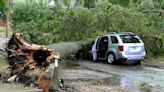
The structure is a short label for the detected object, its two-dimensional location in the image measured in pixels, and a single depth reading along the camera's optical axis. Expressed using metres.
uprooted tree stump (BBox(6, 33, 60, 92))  14.60
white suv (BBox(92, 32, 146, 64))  20.11
